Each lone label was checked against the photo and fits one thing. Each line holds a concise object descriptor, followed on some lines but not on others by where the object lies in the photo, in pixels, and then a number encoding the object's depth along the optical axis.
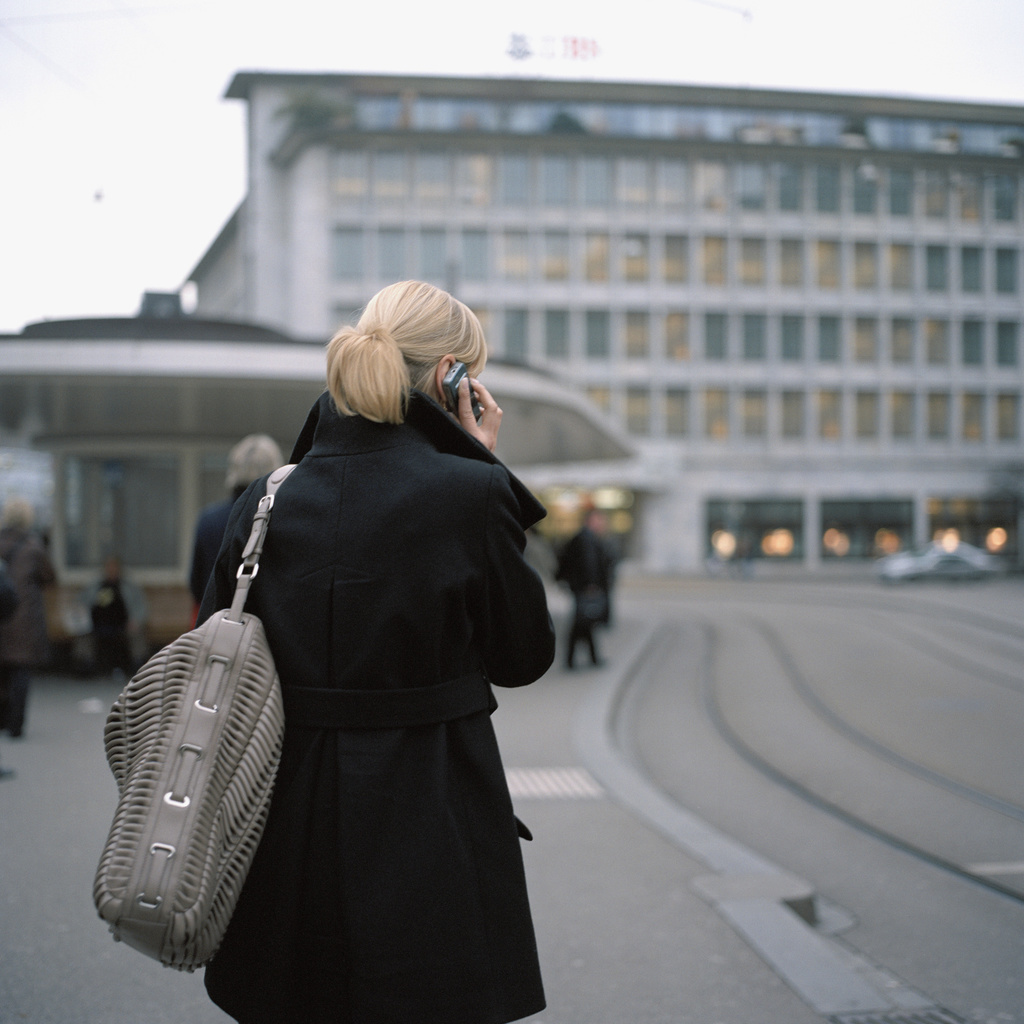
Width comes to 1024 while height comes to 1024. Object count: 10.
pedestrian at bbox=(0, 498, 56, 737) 7.33
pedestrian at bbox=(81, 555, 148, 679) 11.10
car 37.97
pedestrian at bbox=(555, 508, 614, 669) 12.76
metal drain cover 3.26
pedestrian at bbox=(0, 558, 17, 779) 6.42
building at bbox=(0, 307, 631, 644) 10.78
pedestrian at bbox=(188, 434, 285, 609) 5.33
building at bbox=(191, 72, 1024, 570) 48.16
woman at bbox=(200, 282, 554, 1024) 1.78
